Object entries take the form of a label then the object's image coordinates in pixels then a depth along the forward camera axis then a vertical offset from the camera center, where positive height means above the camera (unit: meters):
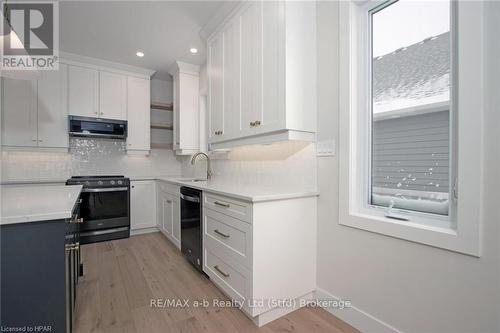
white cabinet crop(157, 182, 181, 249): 2.87 -0.63
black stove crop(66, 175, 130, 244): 3.10 -0.59
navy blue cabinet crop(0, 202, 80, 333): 0.96 -0.48
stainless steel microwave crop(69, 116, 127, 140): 3.22 +0.55
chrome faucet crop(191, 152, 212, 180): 3.39 -0.07
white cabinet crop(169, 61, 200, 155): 3.58 +0.93
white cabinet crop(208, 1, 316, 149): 1.65 +0.74
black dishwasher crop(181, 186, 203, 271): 2.21 -0.62
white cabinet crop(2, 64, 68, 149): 2.96 +0.72
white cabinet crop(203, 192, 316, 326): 1.56 -0.64
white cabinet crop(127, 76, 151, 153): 3.67 +0.83
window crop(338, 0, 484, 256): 1.09 +0.27
